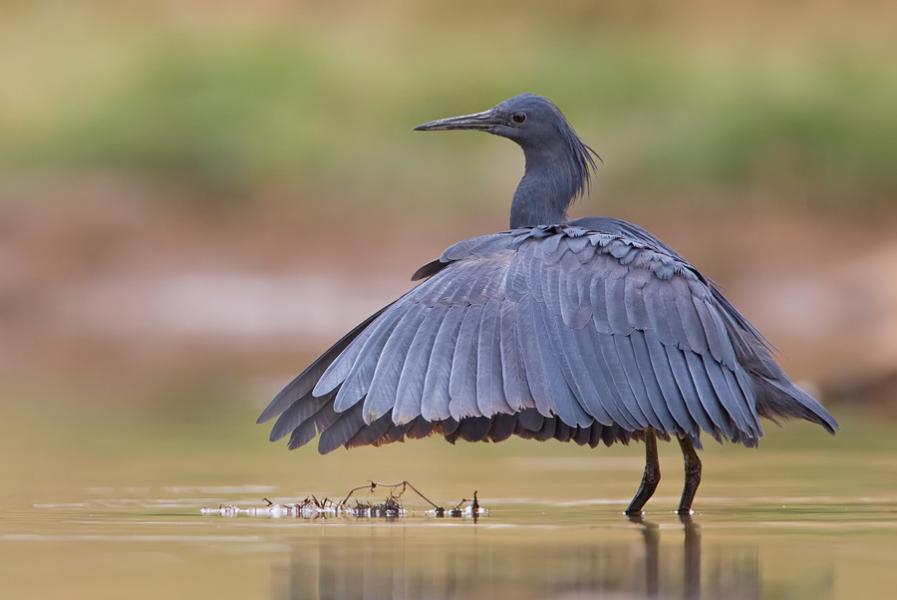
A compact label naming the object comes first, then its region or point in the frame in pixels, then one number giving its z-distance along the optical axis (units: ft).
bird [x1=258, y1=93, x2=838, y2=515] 43.32
